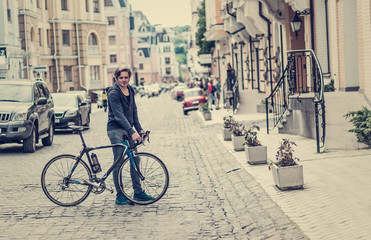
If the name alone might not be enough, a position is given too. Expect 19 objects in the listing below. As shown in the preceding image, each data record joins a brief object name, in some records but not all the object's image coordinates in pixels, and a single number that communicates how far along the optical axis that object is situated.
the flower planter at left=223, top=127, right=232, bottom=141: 18.36
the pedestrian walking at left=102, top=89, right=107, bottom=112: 48.71
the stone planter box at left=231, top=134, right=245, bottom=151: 15.52
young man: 9.35
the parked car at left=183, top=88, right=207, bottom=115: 38.75
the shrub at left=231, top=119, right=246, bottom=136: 15.66
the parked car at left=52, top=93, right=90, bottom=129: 25.30
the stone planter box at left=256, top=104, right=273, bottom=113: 28.13
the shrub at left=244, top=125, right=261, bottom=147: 12.82
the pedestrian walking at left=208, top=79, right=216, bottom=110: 38.69
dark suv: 17.19
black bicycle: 9.36
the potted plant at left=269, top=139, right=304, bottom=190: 9.45
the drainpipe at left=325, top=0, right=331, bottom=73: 19.75
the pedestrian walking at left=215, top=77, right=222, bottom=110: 44.59
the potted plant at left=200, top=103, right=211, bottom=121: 29.45
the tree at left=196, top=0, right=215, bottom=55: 66.56
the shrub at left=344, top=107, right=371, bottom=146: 13.06
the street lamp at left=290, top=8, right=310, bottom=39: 21.72
